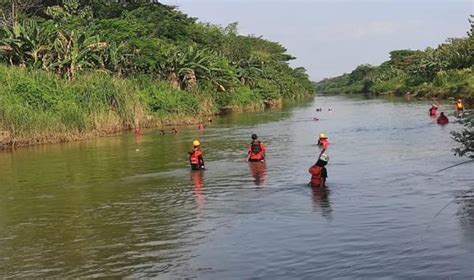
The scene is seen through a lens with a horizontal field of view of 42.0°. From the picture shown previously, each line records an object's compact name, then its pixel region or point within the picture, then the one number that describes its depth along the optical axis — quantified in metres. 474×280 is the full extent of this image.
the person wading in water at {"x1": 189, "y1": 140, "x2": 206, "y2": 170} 18.42
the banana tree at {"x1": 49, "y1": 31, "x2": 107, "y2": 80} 35.53
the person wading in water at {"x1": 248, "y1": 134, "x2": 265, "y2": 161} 19.73
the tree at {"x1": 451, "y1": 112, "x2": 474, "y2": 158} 12.39
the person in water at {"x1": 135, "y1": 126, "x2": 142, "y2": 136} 33.30
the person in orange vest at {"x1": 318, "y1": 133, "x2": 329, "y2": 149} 23.34
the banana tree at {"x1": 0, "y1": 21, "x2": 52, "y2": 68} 33.88
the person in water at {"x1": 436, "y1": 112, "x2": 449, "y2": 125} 30.91
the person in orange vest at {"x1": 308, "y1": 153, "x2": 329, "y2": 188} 14.36
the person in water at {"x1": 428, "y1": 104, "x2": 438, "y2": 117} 36.95
